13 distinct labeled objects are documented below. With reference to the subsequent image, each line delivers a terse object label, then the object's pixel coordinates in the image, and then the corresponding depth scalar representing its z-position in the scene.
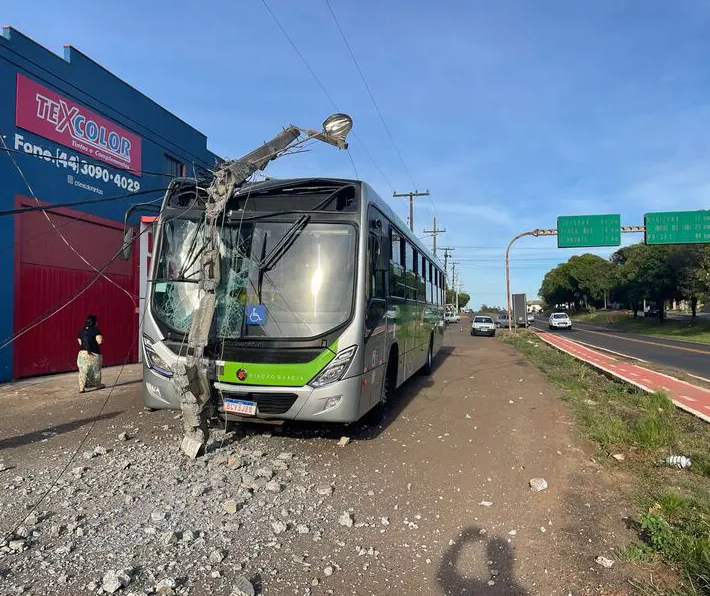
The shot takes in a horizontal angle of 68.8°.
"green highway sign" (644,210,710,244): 27.94
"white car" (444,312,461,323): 64.75
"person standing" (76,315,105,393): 9.61
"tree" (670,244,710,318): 34.19
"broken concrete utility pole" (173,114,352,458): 5.51
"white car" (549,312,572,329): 44.19
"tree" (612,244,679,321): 41.25
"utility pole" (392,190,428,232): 43.77
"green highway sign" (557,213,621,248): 29.92
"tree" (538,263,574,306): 82.31
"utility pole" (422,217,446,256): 62.47
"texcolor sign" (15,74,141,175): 10.88
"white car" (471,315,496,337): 35.84
